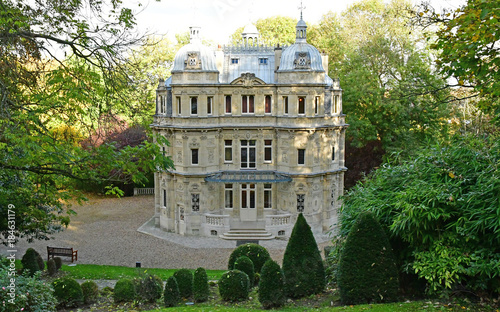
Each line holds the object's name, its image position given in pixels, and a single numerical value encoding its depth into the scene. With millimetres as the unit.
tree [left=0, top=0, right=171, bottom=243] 13359
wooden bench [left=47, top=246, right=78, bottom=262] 27203
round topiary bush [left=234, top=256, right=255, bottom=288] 21047
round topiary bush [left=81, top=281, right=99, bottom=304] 19078
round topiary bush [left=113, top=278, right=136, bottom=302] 18859
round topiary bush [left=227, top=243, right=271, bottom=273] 23188
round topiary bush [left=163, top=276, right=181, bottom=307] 18188
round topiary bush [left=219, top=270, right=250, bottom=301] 18375
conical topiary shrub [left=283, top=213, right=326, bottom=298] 17516
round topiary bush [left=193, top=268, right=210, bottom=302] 18688
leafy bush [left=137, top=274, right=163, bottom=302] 18750
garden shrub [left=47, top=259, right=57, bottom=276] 22984
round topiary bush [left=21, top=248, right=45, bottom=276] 21422
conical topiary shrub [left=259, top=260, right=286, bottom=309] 16969
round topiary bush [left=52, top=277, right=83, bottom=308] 18219
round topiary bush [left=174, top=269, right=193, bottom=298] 19094
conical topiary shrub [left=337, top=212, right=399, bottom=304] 14844
